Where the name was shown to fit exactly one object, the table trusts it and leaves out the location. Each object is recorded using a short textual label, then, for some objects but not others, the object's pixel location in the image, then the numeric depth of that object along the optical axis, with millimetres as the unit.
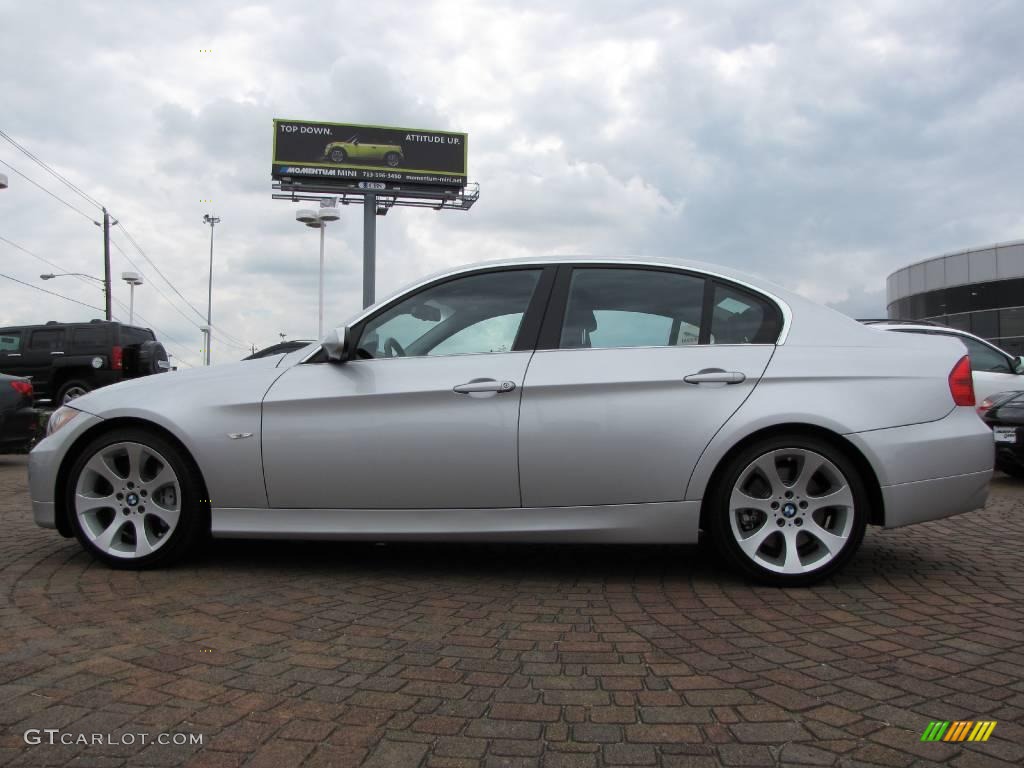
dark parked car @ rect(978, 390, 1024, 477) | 7266
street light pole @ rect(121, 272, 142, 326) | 35906
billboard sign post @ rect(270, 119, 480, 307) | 36156
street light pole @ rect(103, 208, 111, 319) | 36844
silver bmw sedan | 3670
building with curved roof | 27500
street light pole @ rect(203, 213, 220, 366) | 48969
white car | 8883
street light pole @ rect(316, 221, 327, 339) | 34438
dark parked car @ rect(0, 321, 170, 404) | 16141
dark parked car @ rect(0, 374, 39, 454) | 8922
